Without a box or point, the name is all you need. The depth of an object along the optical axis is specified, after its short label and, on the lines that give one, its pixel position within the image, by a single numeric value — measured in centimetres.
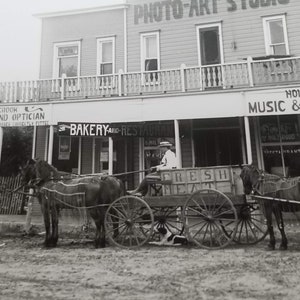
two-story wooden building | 1273
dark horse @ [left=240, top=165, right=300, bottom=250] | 759
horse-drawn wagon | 788
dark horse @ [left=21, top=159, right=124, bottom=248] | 853
